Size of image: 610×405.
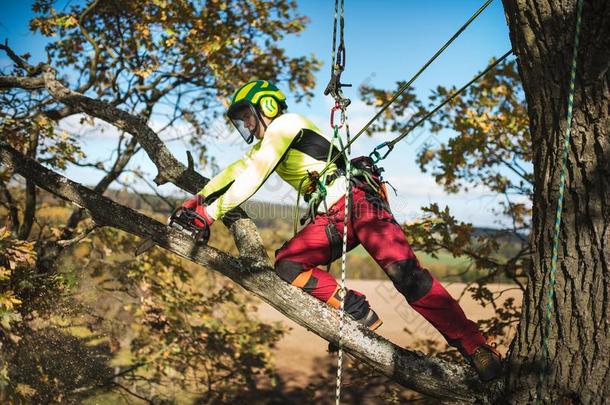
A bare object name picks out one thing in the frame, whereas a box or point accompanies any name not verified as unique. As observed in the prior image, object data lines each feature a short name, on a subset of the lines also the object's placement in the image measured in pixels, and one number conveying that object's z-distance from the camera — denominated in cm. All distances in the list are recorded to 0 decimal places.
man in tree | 287
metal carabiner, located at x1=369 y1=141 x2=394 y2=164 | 324
